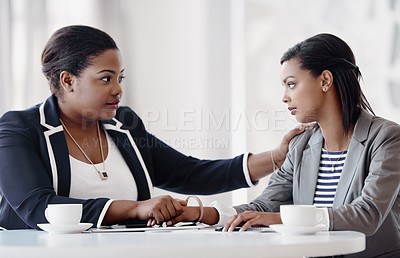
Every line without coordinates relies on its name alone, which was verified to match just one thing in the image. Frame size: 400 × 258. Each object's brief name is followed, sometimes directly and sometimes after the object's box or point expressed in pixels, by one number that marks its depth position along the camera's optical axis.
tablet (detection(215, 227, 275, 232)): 2.93
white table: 2.65
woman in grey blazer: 3.09
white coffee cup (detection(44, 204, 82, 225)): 2.90
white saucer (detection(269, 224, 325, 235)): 2.80
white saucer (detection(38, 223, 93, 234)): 2.90
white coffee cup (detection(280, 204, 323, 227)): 2.82
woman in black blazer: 3.14
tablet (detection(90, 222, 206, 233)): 2.99
